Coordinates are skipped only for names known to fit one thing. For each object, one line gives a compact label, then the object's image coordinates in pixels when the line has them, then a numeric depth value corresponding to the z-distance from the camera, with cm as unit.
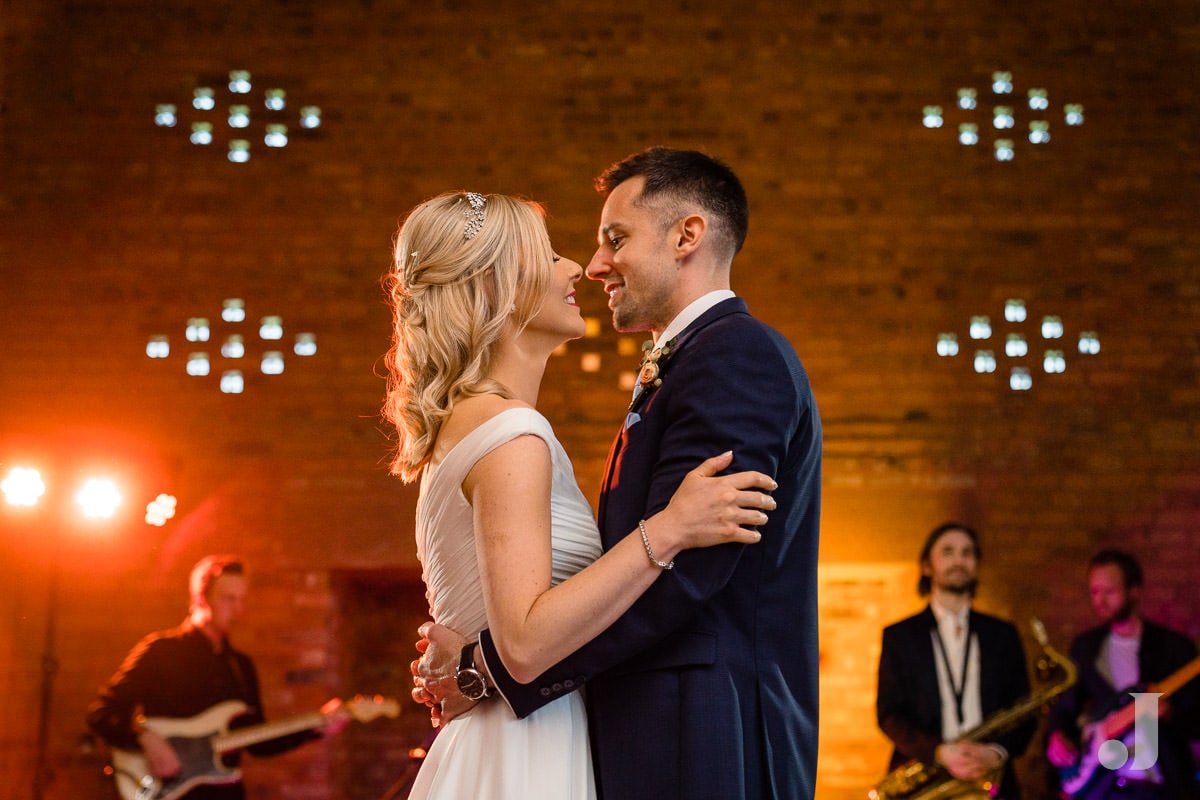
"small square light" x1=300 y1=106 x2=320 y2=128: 643
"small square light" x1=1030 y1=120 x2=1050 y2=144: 639
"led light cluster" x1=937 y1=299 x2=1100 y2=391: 619
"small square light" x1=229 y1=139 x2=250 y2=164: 639
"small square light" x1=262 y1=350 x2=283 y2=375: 623
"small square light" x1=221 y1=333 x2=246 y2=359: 623
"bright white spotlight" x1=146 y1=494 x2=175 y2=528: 604
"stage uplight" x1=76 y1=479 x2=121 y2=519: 604
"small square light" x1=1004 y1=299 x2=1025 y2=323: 624
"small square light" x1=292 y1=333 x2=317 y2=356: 624
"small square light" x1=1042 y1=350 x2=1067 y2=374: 619
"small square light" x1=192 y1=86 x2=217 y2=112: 645
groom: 196
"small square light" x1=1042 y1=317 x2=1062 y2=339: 622
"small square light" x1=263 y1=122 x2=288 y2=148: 641
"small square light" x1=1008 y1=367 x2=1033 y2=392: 617
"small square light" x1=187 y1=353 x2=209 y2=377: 621
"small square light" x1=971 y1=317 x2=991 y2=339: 623
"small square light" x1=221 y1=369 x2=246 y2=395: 620
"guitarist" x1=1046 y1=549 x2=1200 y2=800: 535
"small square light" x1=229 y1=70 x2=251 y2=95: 646
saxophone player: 534
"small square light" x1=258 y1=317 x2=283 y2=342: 626
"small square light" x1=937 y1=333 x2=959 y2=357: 621
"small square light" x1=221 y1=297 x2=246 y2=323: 627
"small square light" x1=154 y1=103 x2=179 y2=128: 643
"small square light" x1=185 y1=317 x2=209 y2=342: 624
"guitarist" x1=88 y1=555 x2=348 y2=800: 550
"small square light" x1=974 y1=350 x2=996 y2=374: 619
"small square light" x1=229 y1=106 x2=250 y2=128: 644
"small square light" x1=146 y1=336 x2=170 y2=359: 622
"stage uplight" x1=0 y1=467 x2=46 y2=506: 590
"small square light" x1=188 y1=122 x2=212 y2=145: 642
